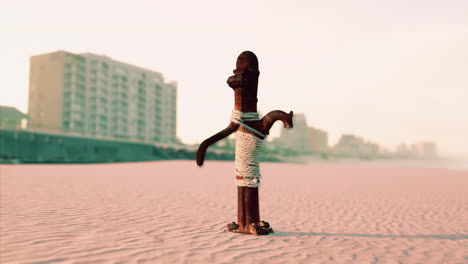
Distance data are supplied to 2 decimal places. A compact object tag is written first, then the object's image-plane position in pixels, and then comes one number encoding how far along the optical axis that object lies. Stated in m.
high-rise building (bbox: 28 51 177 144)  71.69
